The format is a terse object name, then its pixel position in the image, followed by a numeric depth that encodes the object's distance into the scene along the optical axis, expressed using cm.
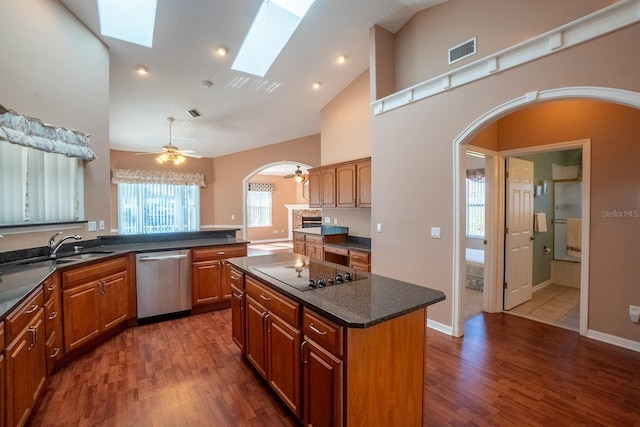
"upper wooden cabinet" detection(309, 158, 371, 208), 453
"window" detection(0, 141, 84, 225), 255
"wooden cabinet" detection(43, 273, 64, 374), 226
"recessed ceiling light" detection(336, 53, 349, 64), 436
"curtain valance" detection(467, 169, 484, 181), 610
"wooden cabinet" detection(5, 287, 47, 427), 157
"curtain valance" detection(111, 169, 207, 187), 740
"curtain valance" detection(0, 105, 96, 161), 229
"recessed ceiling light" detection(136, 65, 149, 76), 403
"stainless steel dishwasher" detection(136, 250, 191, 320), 348
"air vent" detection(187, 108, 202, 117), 533
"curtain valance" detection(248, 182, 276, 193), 1083
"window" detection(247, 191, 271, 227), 1095
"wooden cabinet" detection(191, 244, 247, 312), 377
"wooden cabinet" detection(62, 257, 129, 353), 259
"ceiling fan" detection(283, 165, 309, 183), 784
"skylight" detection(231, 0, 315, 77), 367
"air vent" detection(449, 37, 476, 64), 320
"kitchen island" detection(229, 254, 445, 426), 143
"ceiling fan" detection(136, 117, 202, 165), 526
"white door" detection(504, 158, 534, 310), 388
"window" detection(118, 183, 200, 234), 764
